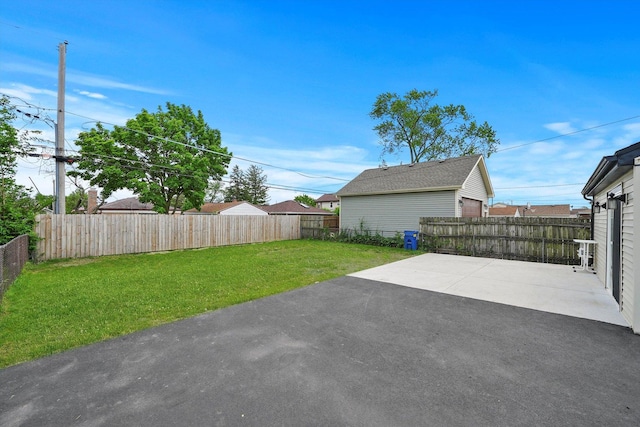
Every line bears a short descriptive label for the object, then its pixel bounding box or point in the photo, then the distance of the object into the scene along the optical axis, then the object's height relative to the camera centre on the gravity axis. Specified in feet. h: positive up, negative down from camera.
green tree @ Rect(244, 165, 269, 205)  165.37 +17.31
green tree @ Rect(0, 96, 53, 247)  24.63 +1.75
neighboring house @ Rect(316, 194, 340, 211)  168.55 +7.40
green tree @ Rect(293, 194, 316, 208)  170.07 +9.05
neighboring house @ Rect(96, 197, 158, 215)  108.17 +2.37
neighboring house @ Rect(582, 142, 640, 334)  11.66 -0.74
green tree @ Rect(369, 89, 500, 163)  75.87 +25.08
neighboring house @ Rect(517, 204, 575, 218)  130.72 +2.36
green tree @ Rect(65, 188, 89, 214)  93.69 +4.34
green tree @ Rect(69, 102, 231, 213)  58.55 +12.88
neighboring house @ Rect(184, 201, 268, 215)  107.55 +1.72
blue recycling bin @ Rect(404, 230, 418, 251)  39.40 -3.85
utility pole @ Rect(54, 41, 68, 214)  30.58 +8.46
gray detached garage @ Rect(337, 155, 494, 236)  43.04 +3.42
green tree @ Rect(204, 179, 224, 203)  154.85 +11.49
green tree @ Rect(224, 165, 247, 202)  163.53 +14.70
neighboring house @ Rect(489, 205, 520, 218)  125.46 +1.71
